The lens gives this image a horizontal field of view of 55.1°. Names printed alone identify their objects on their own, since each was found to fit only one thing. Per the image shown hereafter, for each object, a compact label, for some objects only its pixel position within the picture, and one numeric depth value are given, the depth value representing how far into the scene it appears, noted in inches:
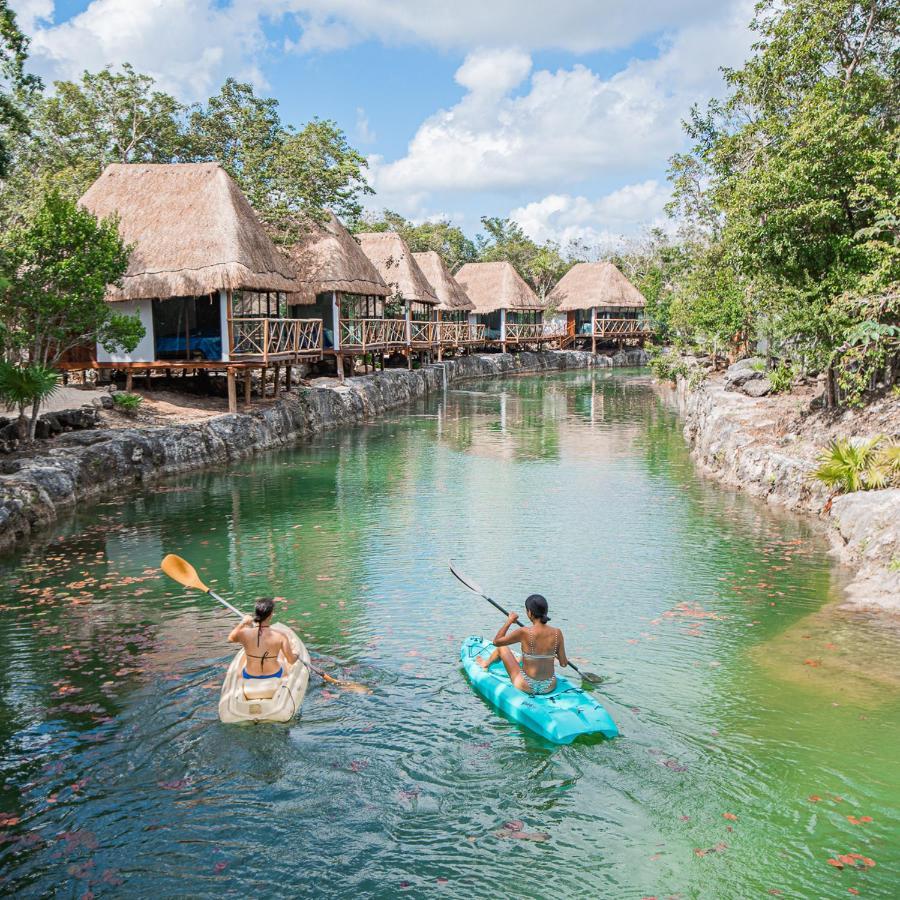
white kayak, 299.4
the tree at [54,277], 662.5
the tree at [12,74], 584.1
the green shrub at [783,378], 857.5
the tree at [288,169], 1179.9
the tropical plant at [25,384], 621.3
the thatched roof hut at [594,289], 2203.5
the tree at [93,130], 1219.2
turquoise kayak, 286.0
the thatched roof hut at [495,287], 2005.4
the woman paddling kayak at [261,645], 305.7
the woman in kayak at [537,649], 304.7
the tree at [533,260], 2491.4
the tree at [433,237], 2214.6
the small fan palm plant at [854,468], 527.2
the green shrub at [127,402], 820.6
